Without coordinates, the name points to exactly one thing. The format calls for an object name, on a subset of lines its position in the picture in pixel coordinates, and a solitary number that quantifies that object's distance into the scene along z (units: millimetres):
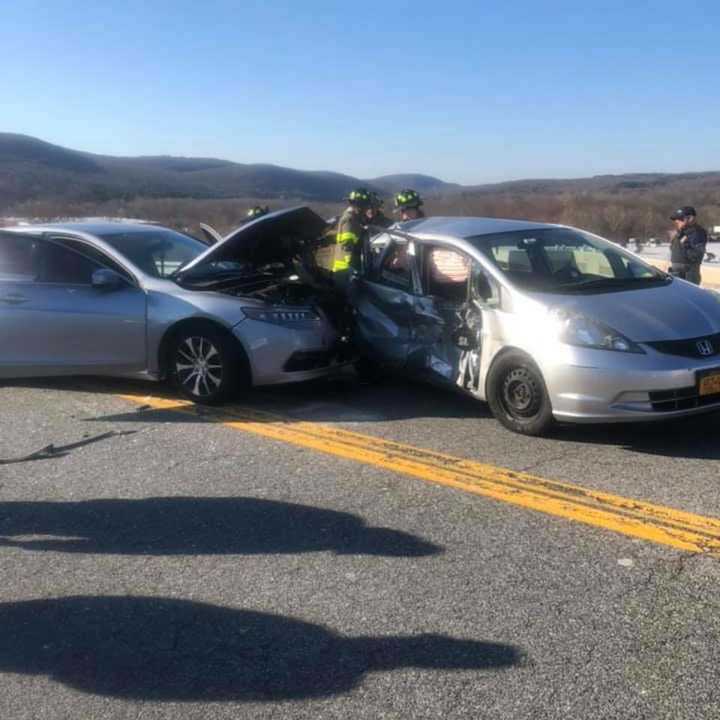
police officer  10773
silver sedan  7301
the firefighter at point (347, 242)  8016
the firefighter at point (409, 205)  9891
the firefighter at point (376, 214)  8781
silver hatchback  5602
